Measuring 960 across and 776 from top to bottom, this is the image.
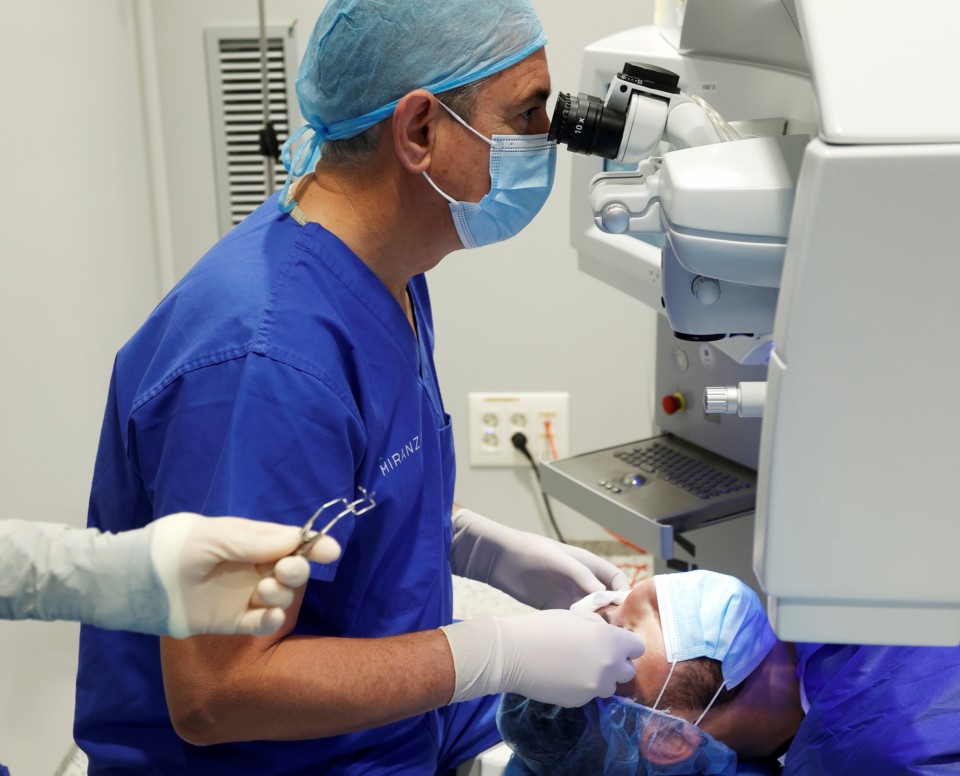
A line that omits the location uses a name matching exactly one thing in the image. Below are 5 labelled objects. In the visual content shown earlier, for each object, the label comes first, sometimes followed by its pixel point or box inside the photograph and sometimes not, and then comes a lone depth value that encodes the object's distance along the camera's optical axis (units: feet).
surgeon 3.20
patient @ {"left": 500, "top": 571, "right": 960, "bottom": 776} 3.89
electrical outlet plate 7.76
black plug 7.80
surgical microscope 2.07
